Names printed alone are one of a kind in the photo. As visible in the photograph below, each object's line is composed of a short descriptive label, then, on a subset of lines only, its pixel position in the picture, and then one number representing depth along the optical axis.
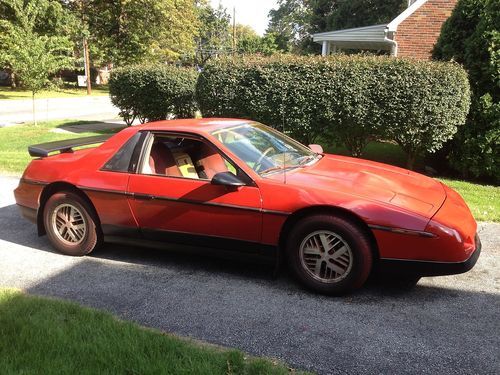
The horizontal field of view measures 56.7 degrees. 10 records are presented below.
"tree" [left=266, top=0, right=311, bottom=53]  76.94
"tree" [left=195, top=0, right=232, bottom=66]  73.14
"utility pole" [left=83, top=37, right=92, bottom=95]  33.81
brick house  13.96
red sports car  3.52
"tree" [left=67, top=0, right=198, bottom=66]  36.38
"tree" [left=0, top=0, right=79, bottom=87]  29.68
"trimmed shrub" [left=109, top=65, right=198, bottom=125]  12.54
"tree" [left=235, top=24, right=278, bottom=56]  70.04
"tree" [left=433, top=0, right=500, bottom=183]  7.94
